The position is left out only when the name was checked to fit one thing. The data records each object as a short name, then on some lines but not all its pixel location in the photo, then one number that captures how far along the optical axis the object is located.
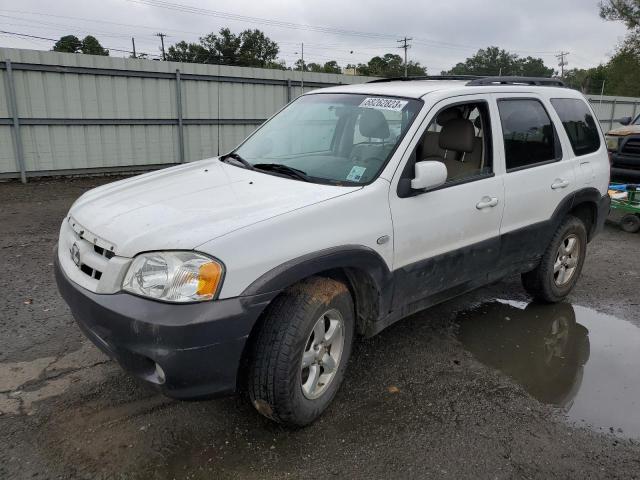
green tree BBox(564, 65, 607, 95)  48.56
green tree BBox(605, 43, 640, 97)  43.22
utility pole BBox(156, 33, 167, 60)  56.05
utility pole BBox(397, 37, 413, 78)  63.44
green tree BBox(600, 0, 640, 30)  40.78
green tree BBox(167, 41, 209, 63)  58.17
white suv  2.43
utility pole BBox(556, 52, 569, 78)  64.44
